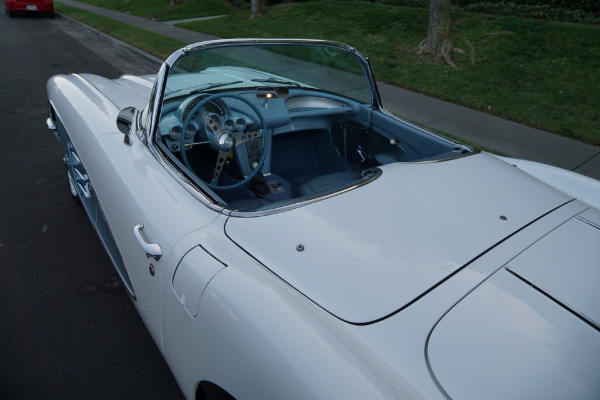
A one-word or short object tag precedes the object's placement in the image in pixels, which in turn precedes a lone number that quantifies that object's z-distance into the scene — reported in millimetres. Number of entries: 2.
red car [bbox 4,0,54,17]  15633
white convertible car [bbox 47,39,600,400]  1282
